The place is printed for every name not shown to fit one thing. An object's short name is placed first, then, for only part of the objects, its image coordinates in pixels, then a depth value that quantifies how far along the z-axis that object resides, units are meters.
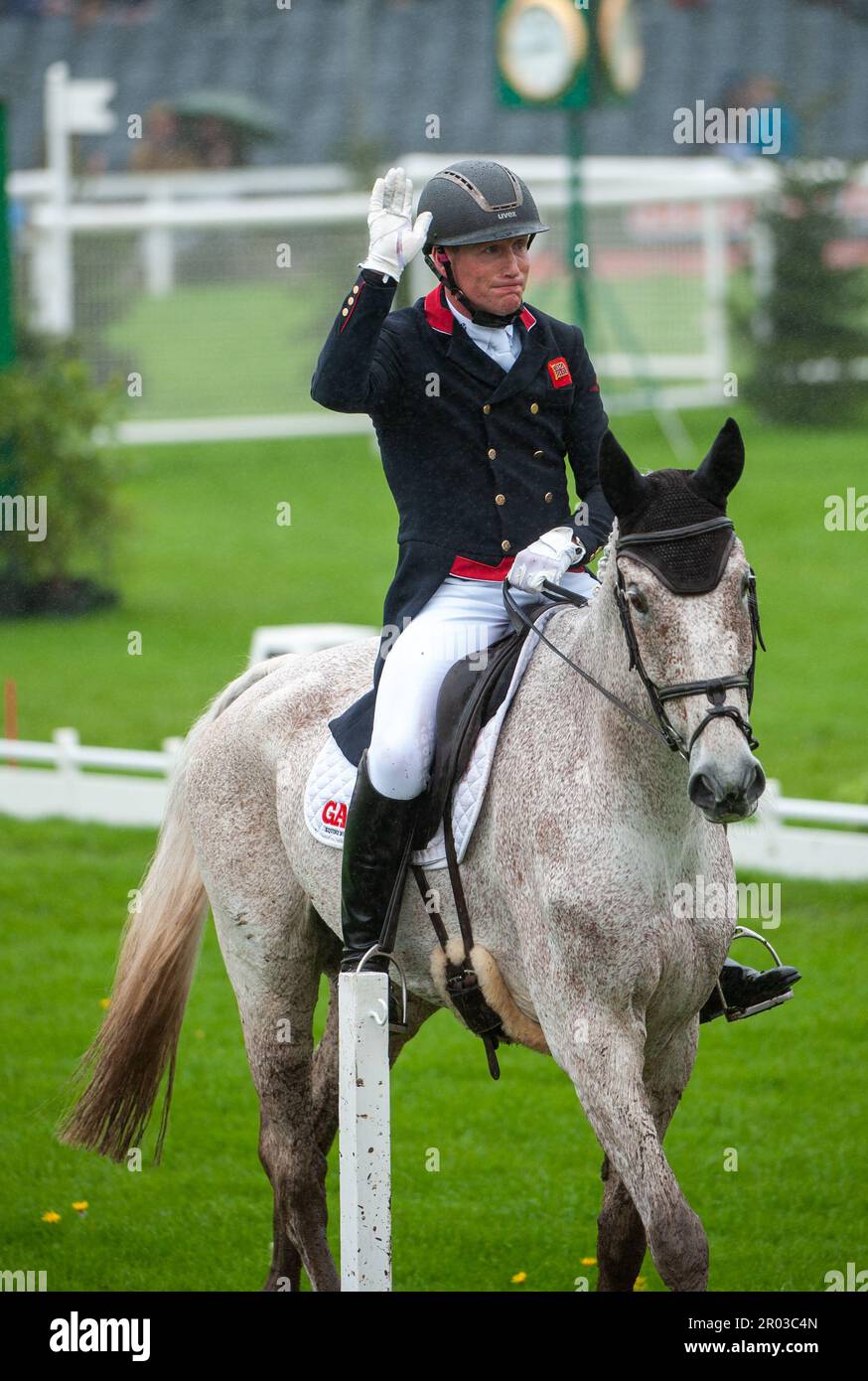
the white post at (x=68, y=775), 21.83
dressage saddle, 9.08
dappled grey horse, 7.81
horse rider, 9.01
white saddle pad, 9.01
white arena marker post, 8.34
